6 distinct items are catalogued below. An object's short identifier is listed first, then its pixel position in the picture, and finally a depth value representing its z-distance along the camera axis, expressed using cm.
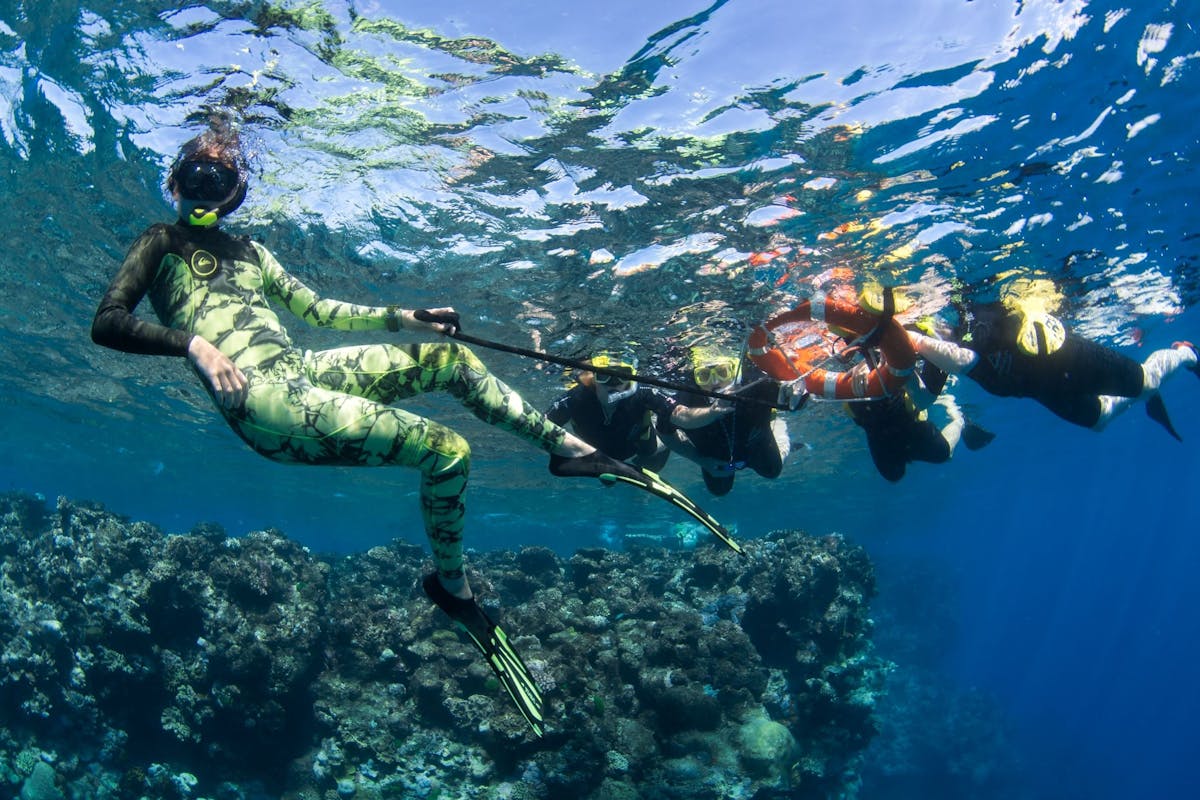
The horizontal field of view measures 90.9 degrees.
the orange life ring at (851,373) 735
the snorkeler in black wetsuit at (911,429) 893
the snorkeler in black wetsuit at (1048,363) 764
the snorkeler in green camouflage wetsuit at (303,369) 313
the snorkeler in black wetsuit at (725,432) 772
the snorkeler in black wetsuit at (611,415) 815
